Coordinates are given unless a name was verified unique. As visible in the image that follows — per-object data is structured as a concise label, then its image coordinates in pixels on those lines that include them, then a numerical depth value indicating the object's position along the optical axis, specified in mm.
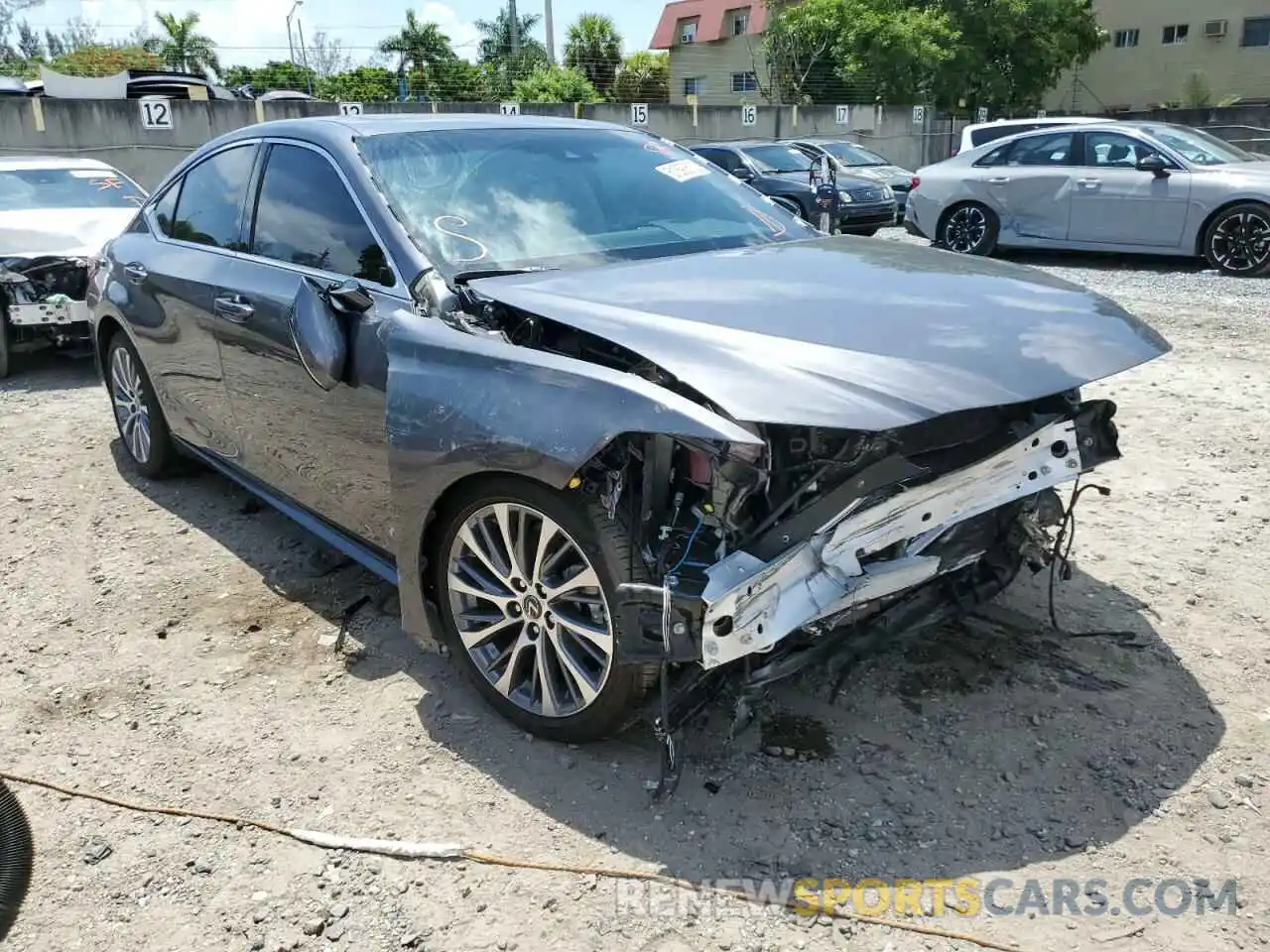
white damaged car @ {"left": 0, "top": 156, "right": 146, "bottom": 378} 7535
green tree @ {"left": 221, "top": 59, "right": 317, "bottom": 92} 35312
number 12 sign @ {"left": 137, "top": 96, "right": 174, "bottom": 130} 15414
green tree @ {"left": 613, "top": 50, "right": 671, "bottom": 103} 46831
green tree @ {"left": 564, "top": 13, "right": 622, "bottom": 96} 48625
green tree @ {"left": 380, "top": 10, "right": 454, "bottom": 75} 44531
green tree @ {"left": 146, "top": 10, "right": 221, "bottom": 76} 47406
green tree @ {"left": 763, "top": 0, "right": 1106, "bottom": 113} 29922
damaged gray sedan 2484
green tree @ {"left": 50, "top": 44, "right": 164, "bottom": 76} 47125
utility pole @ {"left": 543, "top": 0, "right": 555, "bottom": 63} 42562
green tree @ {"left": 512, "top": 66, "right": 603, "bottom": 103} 33812
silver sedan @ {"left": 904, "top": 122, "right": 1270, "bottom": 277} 10227
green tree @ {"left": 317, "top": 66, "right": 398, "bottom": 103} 35062
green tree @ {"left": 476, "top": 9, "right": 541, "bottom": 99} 38906
